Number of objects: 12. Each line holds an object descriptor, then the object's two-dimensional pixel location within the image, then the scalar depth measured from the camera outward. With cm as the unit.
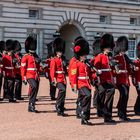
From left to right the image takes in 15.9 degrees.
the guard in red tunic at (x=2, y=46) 1501
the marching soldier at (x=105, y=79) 976
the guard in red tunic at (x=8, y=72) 1326
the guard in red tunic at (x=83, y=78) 945
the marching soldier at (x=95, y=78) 1057
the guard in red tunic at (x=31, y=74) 1098
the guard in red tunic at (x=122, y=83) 1005
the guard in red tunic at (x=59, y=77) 1059
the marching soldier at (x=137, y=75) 1081
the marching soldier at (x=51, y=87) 1387
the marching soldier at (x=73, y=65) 963
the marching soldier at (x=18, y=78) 1361
